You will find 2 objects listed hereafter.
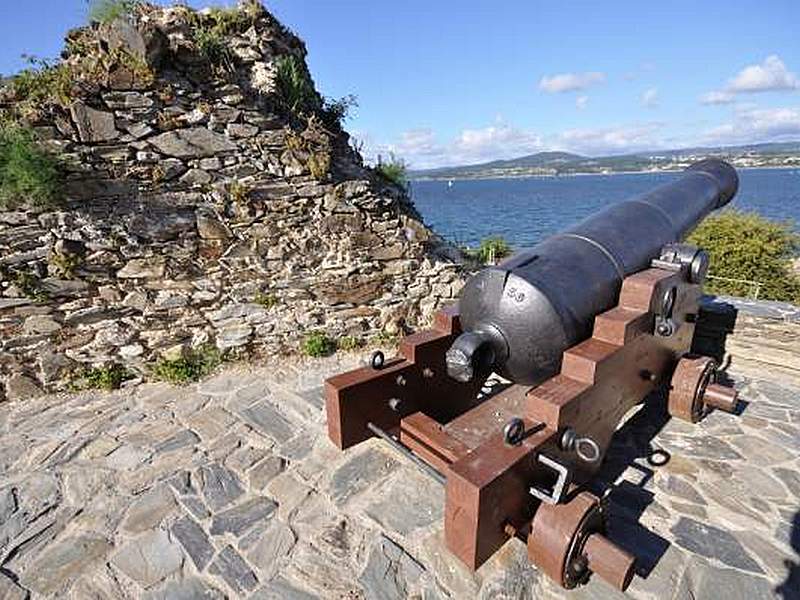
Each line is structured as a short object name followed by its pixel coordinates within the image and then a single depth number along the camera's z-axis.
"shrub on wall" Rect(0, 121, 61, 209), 3.96
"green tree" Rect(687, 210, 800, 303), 9.79
